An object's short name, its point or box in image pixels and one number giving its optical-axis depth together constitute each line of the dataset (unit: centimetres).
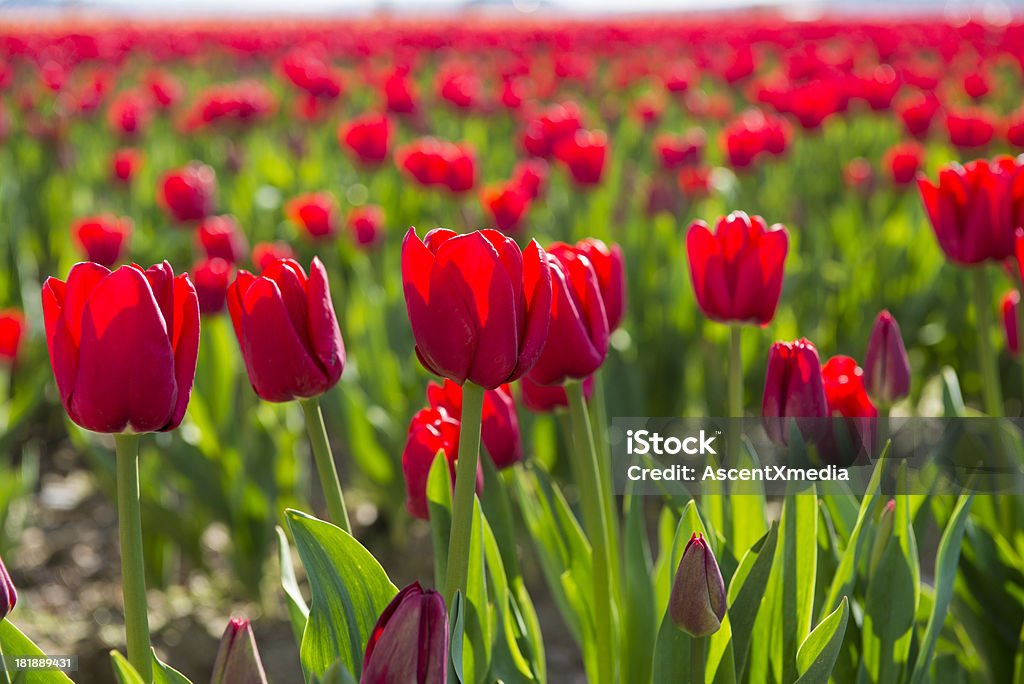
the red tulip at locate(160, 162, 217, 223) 259
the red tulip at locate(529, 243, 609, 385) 110
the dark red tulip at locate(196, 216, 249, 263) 196
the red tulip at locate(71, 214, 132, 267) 204
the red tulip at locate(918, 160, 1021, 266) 134
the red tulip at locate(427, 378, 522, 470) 118
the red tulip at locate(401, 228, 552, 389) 101
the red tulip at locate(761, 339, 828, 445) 117
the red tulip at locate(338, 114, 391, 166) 316
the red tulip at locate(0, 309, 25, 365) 186
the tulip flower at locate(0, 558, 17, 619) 106
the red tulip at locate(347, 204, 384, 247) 259
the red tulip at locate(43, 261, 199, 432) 103
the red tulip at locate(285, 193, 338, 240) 221
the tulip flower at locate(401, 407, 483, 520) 115
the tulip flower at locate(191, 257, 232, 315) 172
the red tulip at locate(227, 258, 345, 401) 109
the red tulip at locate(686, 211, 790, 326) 127
